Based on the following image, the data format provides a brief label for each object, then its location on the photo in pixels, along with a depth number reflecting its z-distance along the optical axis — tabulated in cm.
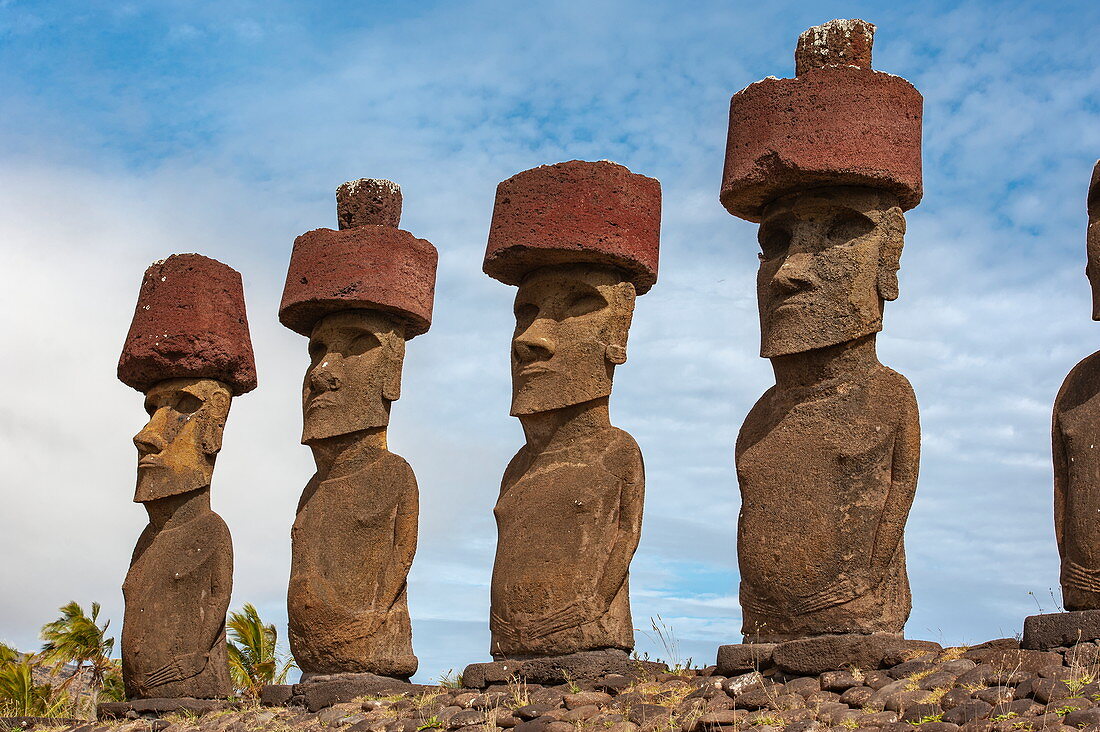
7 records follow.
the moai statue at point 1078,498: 834
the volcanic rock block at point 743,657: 910
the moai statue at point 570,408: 1031
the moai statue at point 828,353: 916
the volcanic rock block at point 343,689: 1134
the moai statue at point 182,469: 1283
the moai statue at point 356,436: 1168
